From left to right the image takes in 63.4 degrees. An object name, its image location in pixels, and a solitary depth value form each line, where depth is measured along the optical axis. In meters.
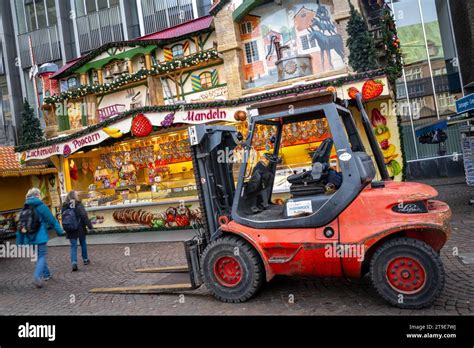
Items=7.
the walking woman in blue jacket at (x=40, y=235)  7.25
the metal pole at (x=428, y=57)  19.63
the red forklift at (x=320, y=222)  4.35
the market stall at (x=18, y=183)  16.36
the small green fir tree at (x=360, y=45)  10.65
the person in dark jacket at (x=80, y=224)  8.53
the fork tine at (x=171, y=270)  6.84
